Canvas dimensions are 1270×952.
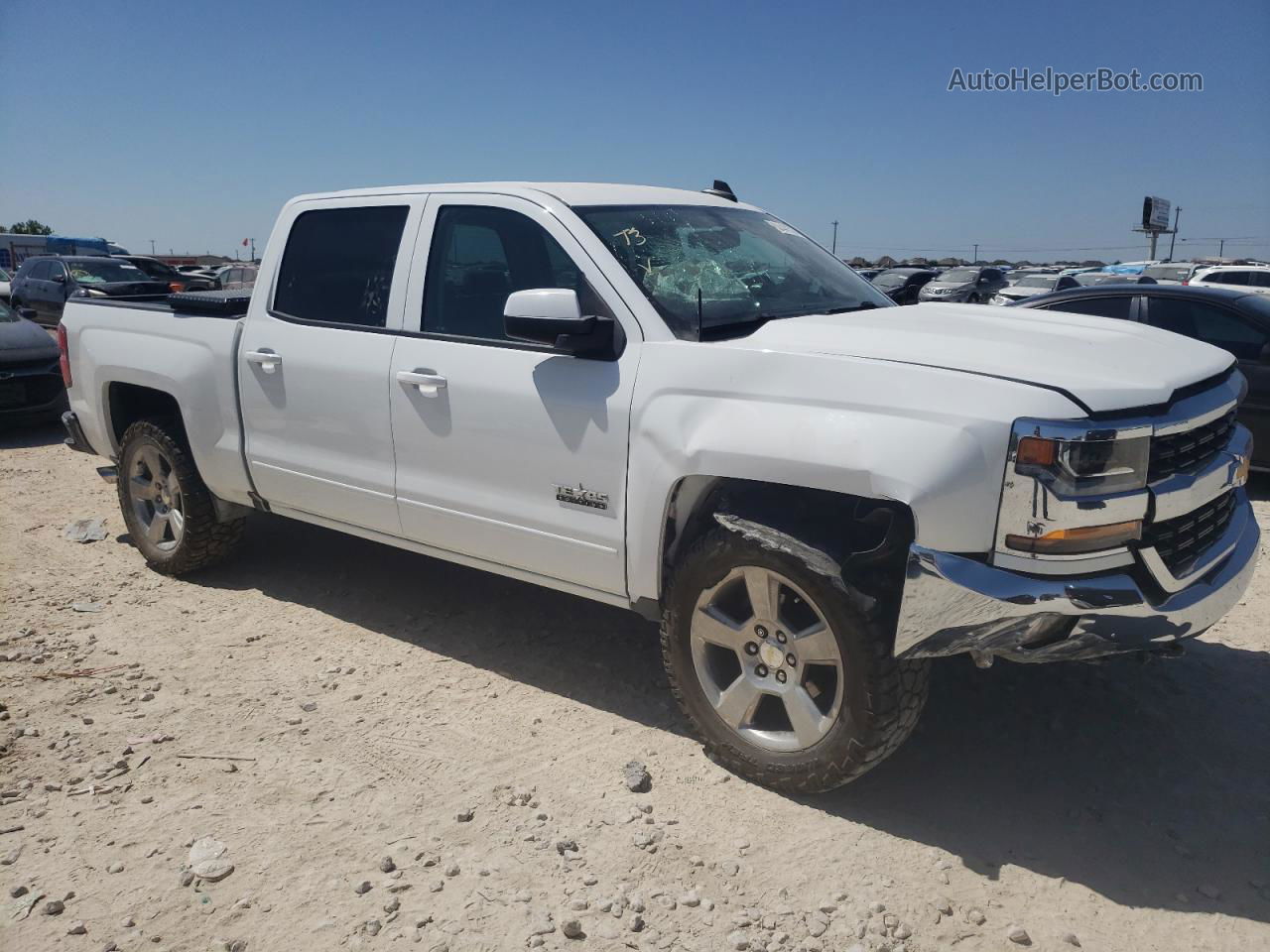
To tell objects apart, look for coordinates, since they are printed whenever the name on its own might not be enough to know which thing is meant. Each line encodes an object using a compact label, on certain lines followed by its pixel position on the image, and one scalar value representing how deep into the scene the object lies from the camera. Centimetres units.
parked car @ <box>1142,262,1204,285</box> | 2602
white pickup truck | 264
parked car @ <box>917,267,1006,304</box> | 2345
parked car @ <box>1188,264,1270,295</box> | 2299
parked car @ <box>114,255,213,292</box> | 2105
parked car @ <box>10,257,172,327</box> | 1728
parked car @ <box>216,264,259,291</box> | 1962
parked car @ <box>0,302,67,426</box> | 928
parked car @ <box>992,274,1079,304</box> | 2019
